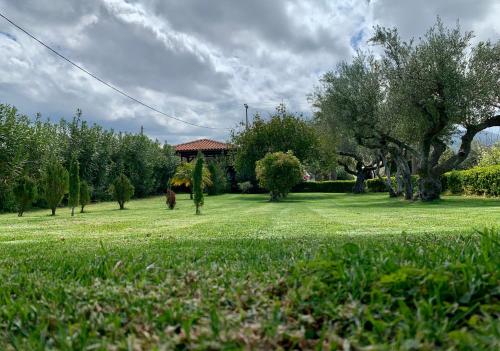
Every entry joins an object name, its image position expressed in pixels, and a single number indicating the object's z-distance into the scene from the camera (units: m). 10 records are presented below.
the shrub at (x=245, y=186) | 36.97
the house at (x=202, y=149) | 47.50
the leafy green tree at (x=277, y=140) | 34.03
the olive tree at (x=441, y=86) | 17.95
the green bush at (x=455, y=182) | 25.35
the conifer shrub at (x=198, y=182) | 17.62
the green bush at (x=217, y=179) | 36.25
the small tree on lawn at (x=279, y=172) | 26.06
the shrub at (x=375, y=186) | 38.62
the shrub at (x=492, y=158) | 29.91
